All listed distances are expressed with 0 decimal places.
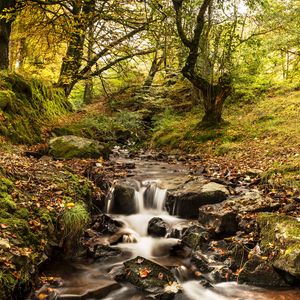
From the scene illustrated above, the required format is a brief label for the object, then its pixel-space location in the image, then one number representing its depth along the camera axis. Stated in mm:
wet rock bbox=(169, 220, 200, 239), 5992
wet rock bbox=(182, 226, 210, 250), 5488
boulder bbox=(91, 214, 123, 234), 6092
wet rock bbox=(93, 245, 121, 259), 5367
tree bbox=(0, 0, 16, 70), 10219
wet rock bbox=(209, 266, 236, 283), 4691
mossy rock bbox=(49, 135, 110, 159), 8750
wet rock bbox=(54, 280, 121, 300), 4263
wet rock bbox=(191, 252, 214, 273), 4941
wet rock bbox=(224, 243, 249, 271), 4859
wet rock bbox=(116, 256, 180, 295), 4429
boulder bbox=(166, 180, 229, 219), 6648
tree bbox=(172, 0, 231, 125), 10742
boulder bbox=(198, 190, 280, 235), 5598
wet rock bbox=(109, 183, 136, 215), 7121
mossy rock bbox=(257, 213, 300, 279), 4348
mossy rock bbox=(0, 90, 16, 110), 8879
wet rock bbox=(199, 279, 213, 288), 4625
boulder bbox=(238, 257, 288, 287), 4496
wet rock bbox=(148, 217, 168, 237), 6207
